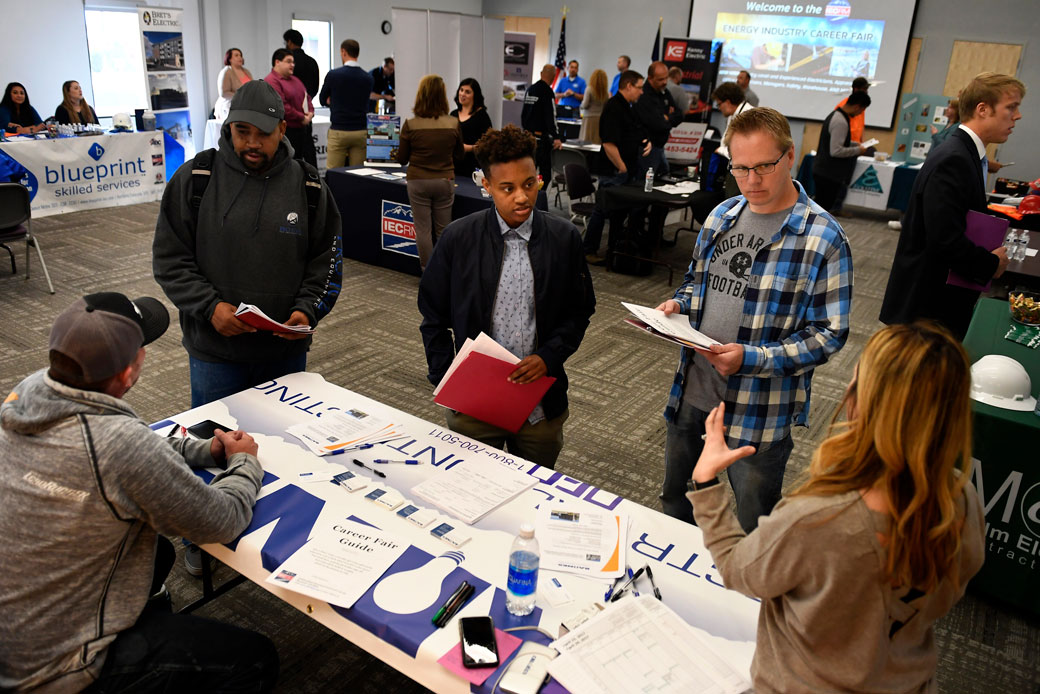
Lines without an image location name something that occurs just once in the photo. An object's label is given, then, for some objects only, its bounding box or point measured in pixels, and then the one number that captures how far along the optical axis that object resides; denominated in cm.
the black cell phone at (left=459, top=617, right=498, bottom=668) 142
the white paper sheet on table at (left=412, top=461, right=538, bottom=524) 190
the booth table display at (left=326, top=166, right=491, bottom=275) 597
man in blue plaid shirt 196
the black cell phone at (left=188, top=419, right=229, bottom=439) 215
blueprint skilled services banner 684
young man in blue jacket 221
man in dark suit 296
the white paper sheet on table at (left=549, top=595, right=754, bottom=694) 138
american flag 1395
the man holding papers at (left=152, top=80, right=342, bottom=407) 238
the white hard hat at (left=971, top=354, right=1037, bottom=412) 260
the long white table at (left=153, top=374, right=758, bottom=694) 151
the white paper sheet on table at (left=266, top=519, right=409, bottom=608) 158
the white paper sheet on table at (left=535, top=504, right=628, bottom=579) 171
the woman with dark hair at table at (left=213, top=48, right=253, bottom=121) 888
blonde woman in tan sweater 109
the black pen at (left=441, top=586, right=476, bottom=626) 153
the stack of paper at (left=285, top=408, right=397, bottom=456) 217
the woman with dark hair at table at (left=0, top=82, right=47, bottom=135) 741
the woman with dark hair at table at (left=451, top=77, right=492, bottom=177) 633
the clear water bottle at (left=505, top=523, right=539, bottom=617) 151
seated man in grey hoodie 145
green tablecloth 251
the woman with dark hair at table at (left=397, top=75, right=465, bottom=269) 542
